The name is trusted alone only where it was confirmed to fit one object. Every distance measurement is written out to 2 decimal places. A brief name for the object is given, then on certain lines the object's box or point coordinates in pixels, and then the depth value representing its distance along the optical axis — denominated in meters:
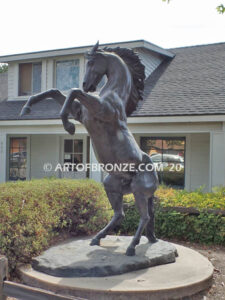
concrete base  3.96
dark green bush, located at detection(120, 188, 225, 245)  7.17
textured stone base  4.34
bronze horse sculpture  4.55
